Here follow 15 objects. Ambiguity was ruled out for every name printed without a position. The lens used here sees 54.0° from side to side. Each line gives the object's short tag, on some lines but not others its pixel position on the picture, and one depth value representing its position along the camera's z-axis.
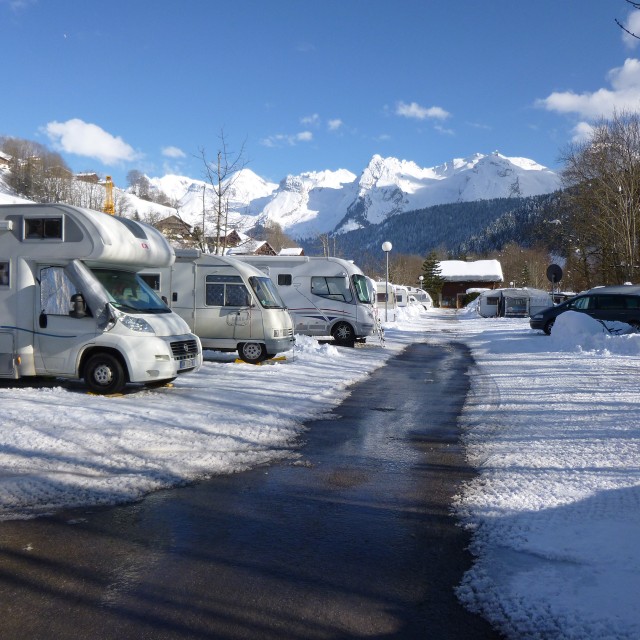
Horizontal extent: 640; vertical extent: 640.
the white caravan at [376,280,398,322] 39.31
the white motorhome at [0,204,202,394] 9.70
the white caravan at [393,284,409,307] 56.38
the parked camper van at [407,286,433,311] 69.69
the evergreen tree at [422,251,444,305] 91.62
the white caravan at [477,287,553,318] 45.78
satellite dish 27.90
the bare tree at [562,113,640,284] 34.66
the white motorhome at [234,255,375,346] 19.73
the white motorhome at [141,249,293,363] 14.46
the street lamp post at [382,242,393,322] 28.83
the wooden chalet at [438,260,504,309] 92.56
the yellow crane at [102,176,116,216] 75.76
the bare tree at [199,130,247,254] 24.73
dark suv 22.56
